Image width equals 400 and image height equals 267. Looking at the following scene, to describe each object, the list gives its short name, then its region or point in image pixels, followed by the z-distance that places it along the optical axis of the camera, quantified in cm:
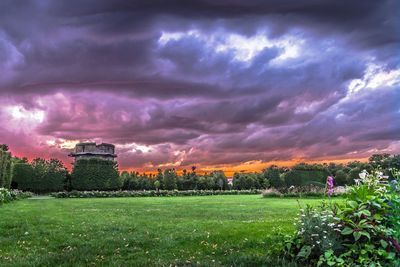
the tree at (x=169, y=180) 4438
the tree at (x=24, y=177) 4078
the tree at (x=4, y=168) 2989
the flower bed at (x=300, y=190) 2655
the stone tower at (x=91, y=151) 5609
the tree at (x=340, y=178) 3841
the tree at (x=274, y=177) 4367
